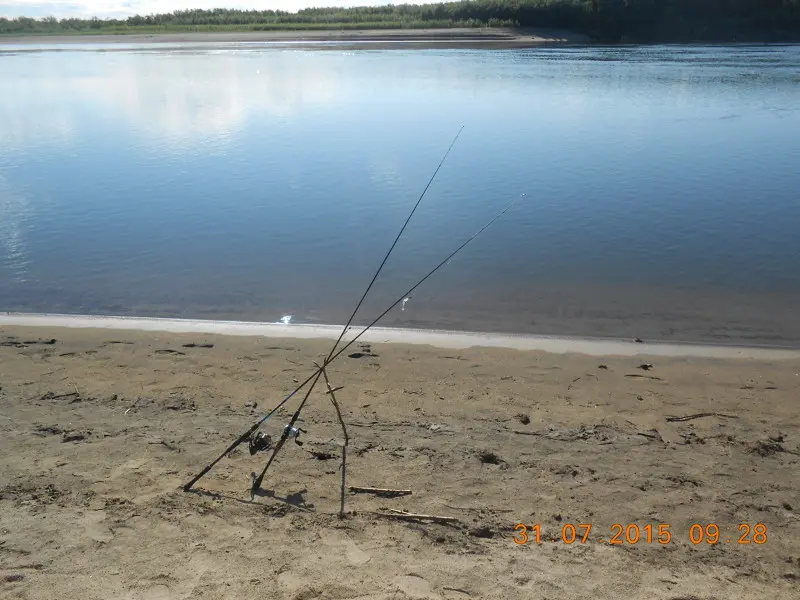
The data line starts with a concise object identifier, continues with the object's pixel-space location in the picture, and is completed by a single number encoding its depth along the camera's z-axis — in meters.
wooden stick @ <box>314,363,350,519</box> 3.38
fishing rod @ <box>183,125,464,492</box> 3.46
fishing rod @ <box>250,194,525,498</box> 3.50
